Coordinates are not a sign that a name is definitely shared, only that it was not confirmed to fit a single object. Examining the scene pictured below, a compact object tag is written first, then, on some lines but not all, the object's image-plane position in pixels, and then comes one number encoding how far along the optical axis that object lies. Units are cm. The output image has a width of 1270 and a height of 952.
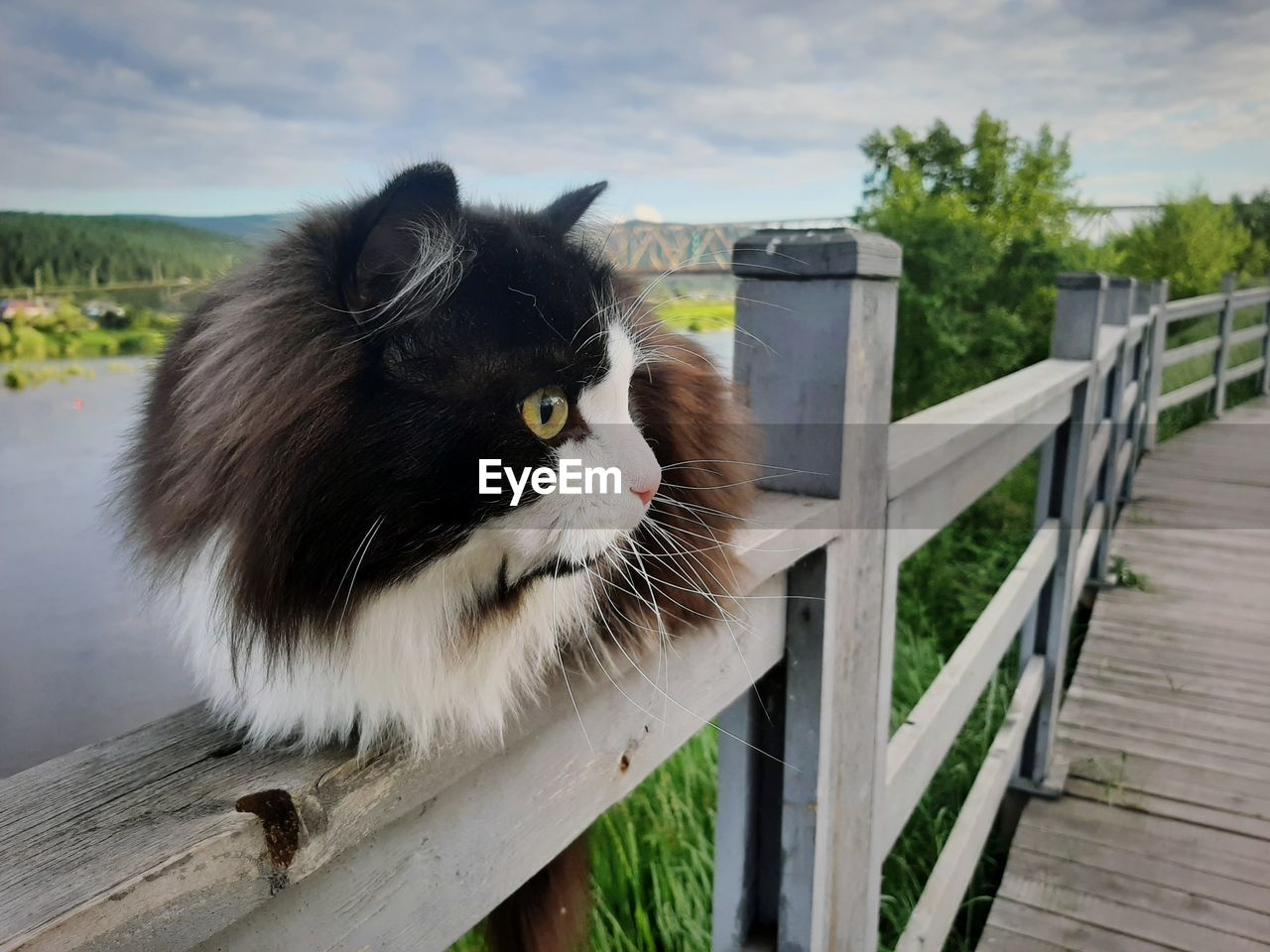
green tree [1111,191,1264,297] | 812
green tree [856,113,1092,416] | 540
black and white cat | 49
